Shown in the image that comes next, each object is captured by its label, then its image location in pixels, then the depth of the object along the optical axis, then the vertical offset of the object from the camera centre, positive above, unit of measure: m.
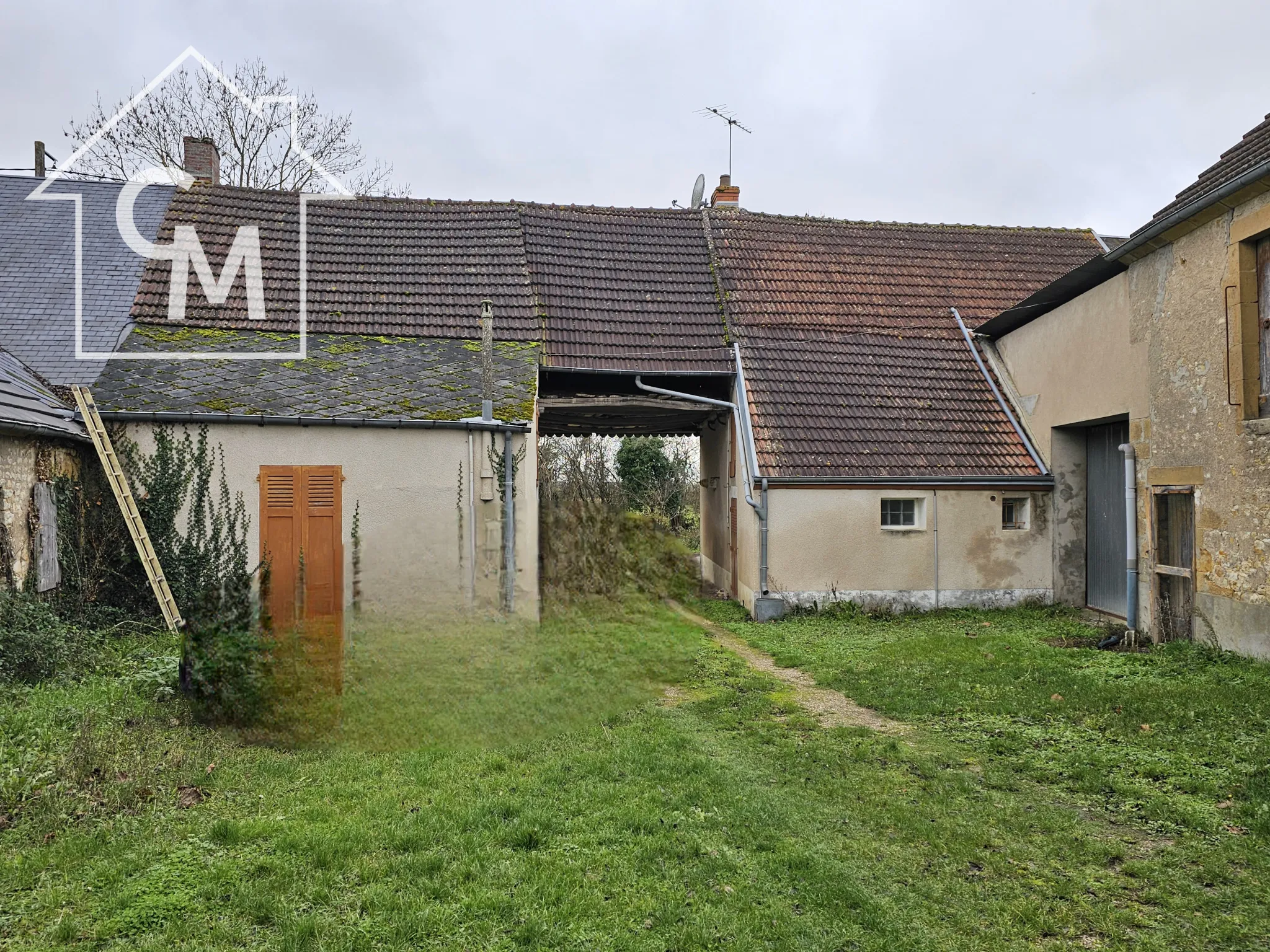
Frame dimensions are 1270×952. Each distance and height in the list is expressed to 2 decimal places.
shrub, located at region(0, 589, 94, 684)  7.12 -1.28
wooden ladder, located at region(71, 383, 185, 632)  9.57 -0.14
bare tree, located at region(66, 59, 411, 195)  19.47 +8.91
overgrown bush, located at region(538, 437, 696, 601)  8.45 -0.47
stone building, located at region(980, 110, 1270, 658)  8.30 +1.20
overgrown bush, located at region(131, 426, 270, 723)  9.87 -0.13
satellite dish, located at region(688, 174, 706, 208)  18.03 +6.87
